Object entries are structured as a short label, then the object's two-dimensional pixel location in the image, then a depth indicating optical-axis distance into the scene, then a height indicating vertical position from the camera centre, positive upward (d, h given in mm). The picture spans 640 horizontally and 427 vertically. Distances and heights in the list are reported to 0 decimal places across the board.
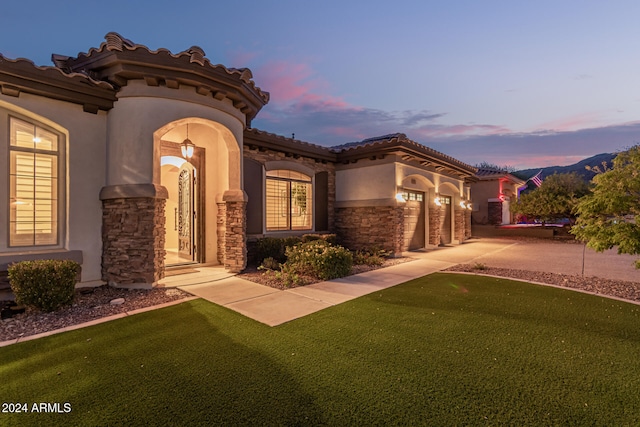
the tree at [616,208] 5527 +149
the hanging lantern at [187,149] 7946 +1929
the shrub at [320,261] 7746 -1197
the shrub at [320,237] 10530 -739
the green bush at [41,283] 4836 -1068
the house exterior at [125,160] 5828 +1456
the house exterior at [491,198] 23828 +1599
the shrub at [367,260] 9844 -1465
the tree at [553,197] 18672 +1252
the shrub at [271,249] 9570 -1018
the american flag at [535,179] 30695 +3938
